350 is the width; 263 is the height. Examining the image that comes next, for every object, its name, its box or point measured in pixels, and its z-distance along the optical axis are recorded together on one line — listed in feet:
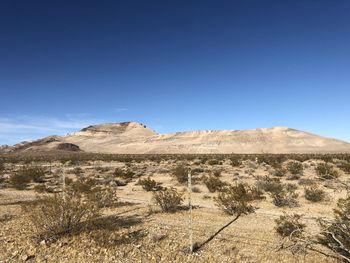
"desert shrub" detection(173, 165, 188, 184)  83.68
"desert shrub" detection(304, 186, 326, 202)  52.47
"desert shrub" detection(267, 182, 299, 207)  49.52
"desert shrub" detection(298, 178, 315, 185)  73.51
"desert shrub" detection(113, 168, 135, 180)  96.32
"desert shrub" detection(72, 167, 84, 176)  113.94
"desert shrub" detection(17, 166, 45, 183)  88.97
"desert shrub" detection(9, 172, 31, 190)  79.02
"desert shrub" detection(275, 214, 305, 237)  31.40
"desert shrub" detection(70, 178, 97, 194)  62.61
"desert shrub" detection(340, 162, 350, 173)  105.90
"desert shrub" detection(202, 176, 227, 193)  65.82
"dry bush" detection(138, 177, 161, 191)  69.51
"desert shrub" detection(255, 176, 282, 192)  57.17
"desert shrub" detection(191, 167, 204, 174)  110.06
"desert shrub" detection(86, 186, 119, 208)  46.42
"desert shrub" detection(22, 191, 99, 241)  31.19
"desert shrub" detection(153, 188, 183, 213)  44.01
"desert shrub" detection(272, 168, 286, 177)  96.00
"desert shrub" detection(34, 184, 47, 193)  67.98
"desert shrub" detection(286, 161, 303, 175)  100.17
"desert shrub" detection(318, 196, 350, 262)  25.34
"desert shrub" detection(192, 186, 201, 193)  66.28
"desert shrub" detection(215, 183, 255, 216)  42.04
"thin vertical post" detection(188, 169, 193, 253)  27.30
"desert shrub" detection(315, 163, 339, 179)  99.12
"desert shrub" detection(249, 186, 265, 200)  53.54
